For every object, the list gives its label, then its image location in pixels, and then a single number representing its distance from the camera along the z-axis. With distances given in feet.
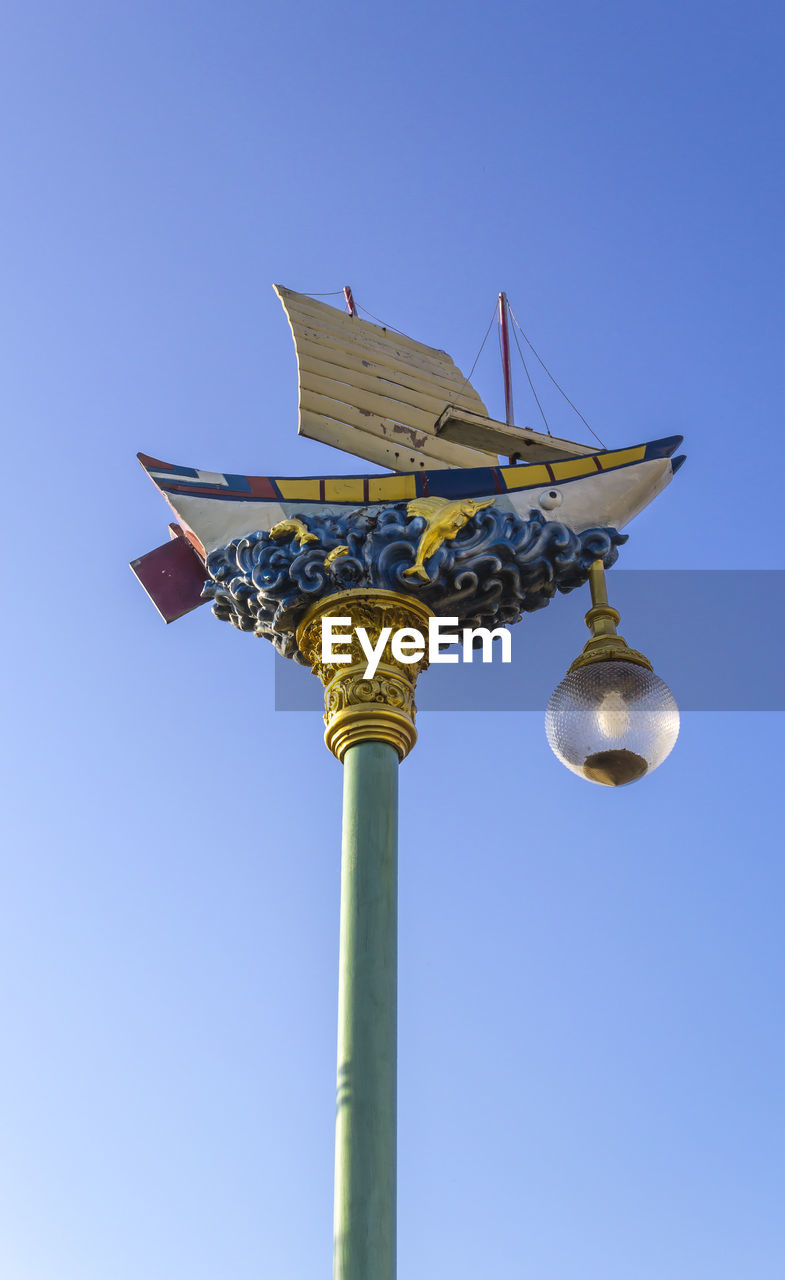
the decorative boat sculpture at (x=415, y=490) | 28.35
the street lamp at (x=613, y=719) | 26.55
